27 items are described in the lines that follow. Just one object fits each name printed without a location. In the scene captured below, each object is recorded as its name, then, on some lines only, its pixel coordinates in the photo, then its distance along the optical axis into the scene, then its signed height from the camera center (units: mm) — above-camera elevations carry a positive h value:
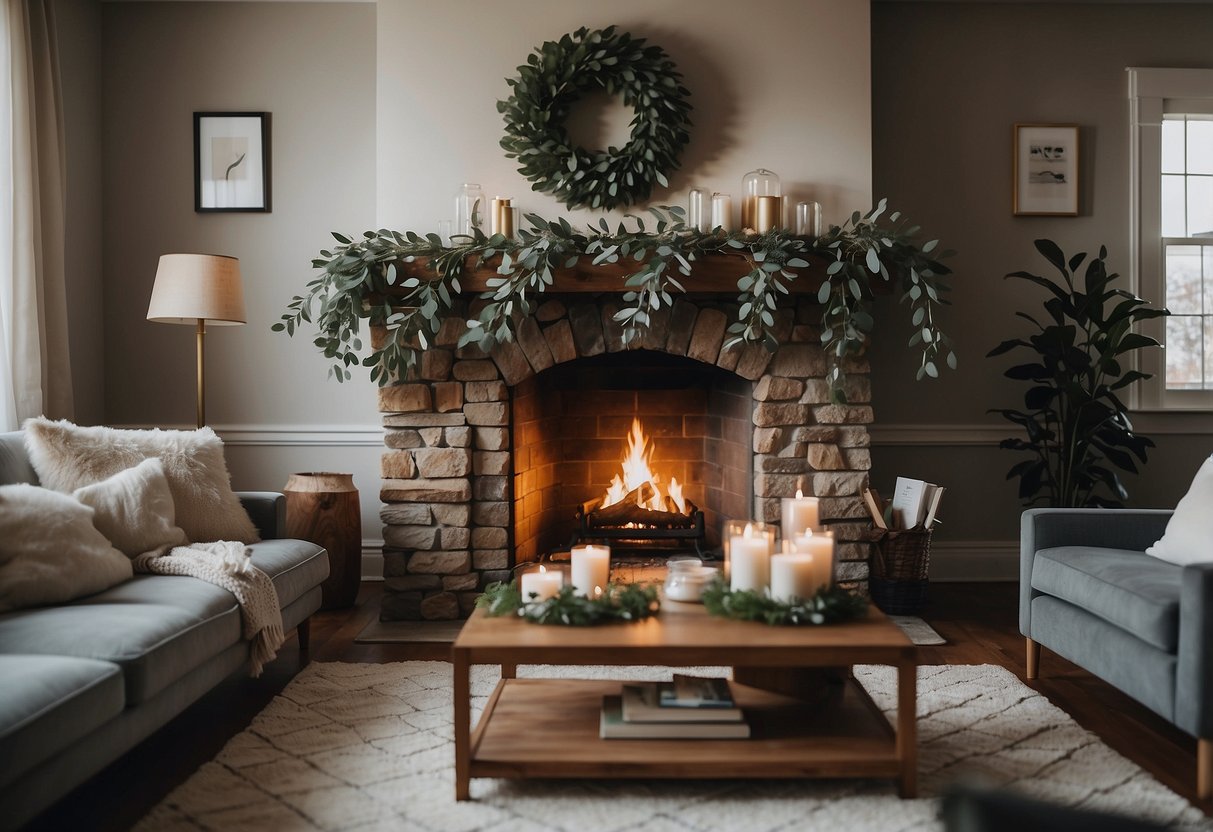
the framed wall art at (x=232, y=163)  3930 +945
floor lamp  3285 +318
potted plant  3541 -98
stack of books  1897 -753
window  3938 +625
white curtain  3180 +574
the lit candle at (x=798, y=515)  2129 -355
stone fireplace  3363 -249
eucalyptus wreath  3281 +956
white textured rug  1788 -912
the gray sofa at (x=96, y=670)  1477 -579
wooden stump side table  3496 -578
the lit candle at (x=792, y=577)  1957 -460
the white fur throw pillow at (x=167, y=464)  2508 -262
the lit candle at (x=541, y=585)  2027 -492
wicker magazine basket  3436 -780
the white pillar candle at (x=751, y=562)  2025 -441
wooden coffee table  1781 -787
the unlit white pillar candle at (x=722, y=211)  3301 +597
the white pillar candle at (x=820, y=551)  2014 -415
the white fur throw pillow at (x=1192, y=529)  2348 -446
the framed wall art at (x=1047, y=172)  3939 +870
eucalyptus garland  3018 +335
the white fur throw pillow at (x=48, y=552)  2004 -415
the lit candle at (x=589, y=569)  2053 -461
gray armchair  1903 -605
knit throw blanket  2363 -557
